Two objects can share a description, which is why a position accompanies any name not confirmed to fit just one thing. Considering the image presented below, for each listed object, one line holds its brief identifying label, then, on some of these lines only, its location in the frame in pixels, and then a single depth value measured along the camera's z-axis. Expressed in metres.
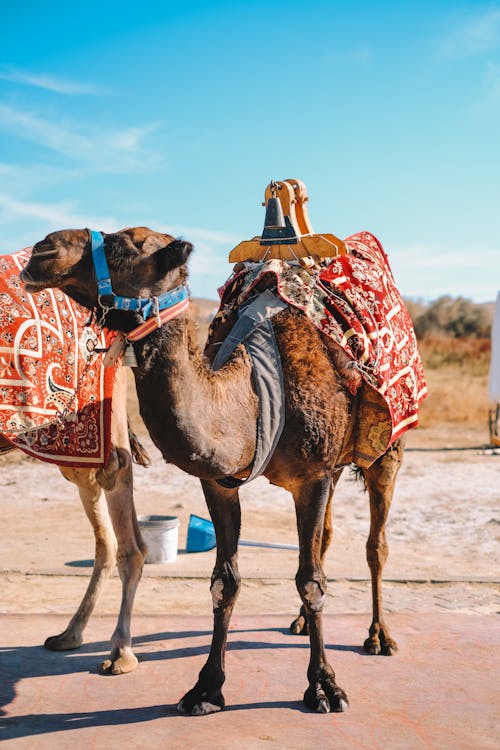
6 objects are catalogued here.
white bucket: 7.37
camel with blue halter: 3.44
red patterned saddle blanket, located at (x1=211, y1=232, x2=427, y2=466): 4.61
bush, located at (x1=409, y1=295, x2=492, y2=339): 43.56
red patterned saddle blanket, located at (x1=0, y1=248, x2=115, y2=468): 4.59
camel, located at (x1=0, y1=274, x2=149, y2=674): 4.94
